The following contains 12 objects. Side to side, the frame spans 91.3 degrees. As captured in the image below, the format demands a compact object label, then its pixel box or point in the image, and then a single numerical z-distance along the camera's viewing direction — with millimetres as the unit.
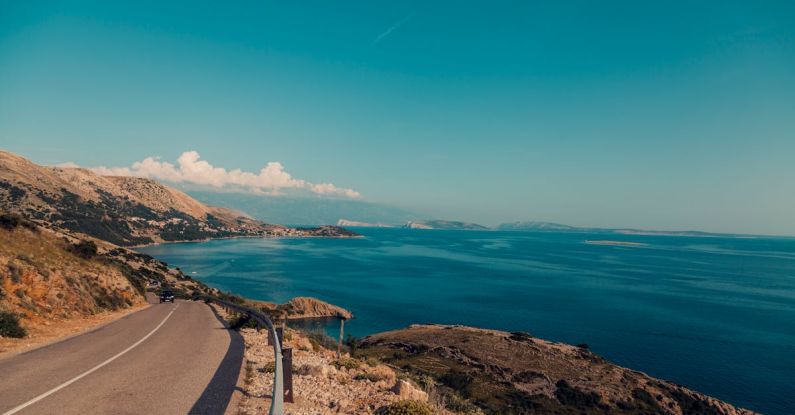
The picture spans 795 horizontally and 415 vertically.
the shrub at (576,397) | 33344
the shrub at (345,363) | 12290
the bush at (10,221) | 28766
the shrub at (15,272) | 19016
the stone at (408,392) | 9320
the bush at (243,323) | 18500
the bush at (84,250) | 35275
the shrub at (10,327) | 13492
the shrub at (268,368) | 10451
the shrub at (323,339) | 26981
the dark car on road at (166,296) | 36381
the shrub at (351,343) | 41744
